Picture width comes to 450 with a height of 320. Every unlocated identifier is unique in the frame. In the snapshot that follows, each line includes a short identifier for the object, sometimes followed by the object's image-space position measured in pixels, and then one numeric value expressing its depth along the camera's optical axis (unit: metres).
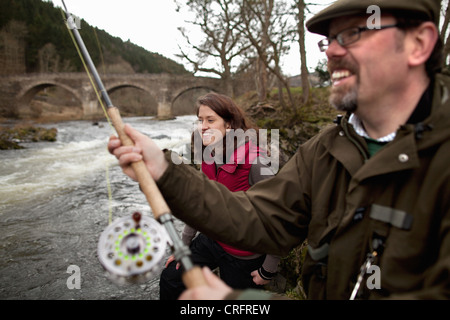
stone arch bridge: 40.12
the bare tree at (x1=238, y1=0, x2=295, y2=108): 10.18
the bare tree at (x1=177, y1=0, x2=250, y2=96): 18.77
